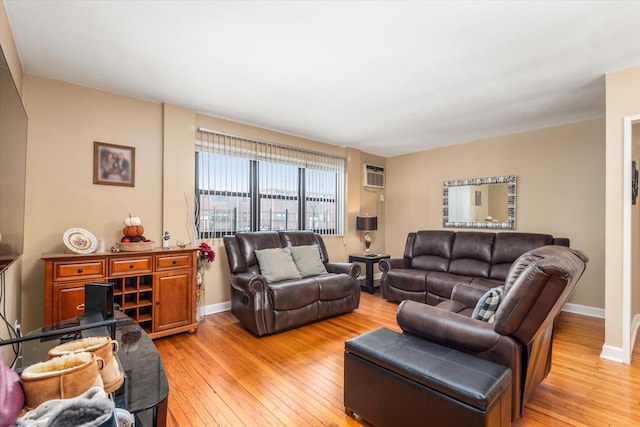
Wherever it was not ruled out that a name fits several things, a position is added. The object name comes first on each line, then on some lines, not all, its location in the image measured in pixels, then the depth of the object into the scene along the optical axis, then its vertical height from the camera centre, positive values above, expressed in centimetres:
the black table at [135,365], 110 -68
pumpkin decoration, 296 -15
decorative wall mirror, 451 +21
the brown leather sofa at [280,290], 312 -83
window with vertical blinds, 386 +41
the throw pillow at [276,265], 357 -60
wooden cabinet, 247 -64
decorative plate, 264 -23
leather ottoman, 139 -85
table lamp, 533 -13
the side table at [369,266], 493 -82
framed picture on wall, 305 +52
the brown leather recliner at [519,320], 154 -60
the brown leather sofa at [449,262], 386 -66
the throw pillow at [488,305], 189 -56
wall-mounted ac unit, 574 +77
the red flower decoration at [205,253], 351 -44
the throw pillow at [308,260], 388 -59
